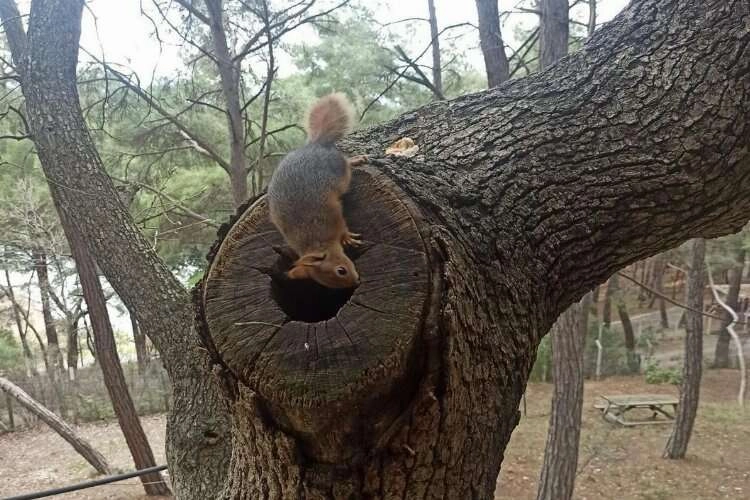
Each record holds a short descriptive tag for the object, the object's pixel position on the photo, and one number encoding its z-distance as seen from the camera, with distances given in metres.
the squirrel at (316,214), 1.18
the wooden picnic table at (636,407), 8.27
